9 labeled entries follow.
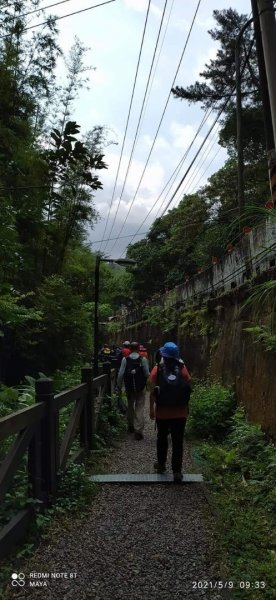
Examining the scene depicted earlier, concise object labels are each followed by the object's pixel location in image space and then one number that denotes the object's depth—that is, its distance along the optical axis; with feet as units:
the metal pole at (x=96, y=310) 46.23
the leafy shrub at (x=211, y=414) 25.25
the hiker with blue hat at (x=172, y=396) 17.11
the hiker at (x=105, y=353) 52.19
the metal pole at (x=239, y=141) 43.06
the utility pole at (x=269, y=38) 14.24
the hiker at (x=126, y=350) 31.95
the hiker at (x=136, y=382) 26.00
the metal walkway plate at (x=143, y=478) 16.87
